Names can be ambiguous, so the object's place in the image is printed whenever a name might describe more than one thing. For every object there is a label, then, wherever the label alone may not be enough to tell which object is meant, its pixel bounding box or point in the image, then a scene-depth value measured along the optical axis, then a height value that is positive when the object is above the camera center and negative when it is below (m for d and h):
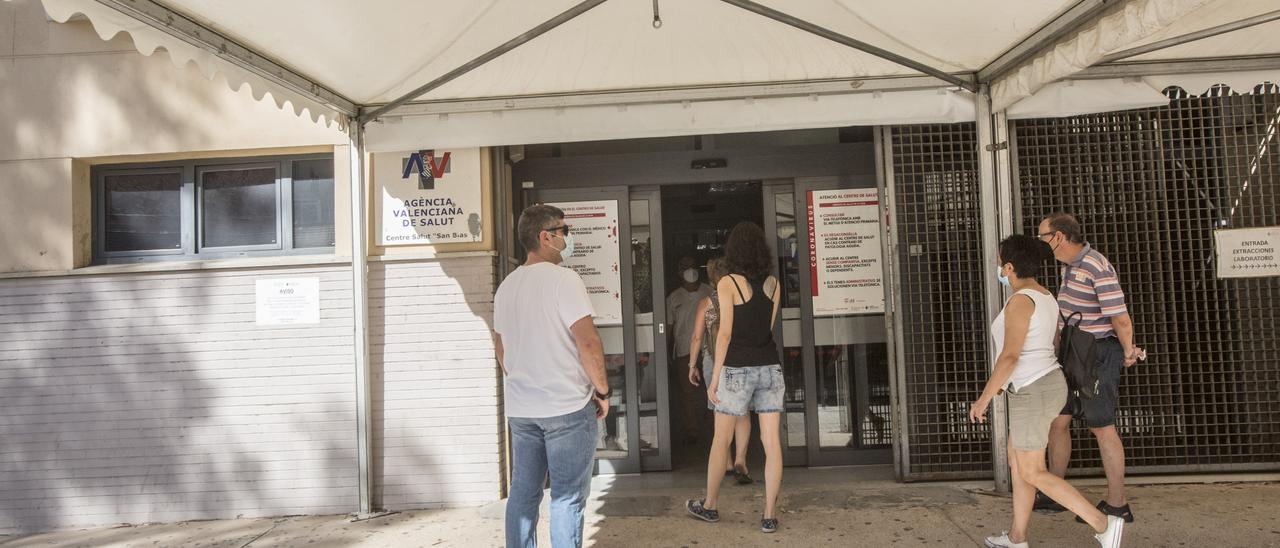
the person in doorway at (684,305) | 6.11 -0.04
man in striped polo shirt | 4.18 -0.18
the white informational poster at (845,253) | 5.68 +0.28
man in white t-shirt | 3.34 -0.37
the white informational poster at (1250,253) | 5.22 +0.17
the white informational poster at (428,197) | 5.34 +0.72
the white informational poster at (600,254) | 5.75 +0.34
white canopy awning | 3.67 +1.26
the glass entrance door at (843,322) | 5.70 -0.20
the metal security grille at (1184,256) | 5.25 +0.17
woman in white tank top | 3.62 -0.42
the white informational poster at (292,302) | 5.34 +0.07
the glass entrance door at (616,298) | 5.75 +0.02
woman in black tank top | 4.40 -0.30
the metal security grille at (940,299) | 5.36 -0.06
